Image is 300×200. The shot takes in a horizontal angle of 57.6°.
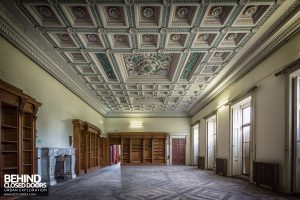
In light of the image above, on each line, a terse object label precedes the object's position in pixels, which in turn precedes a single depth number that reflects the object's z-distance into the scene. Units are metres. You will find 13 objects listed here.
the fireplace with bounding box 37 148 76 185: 9.09
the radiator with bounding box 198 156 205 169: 17.86
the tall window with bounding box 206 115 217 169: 17.06
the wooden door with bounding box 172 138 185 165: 23.56
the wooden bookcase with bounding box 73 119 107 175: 13.09
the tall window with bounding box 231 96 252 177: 11.27
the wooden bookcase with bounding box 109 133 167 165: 23.16
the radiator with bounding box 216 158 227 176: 12.50
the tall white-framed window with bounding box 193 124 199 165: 22.61
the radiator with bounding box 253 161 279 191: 7.50
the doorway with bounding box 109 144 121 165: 25.30
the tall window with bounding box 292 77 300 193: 6.85
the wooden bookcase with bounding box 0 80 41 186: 6.37
